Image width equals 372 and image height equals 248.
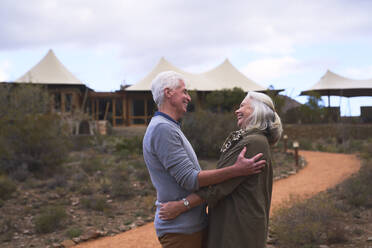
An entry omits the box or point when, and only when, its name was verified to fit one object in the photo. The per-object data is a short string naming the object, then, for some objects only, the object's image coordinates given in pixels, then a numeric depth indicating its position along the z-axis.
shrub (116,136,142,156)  14.86
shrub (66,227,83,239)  6.05
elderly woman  1.97
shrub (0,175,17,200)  8.30
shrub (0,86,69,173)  10.70
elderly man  1.97
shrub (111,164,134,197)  8.68
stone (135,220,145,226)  6.67
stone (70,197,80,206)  8.10
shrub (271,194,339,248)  4.86
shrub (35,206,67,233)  6.39
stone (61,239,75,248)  5.68
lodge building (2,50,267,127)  23.98
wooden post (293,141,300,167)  12.18
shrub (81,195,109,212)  7.62
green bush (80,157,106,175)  11.17
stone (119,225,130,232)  6.43
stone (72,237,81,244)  5.82
